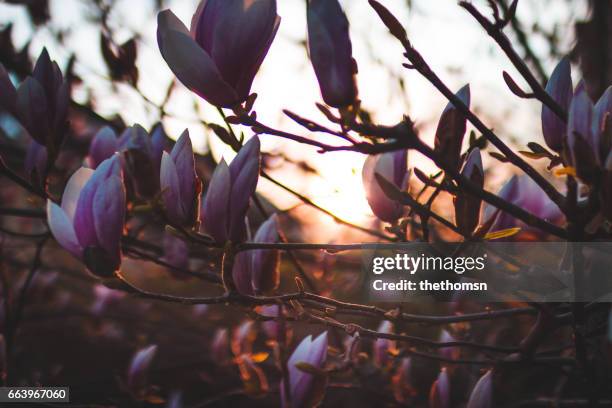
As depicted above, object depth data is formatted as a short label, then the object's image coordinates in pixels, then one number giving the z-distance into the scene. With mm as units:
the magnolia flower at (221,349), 1181
